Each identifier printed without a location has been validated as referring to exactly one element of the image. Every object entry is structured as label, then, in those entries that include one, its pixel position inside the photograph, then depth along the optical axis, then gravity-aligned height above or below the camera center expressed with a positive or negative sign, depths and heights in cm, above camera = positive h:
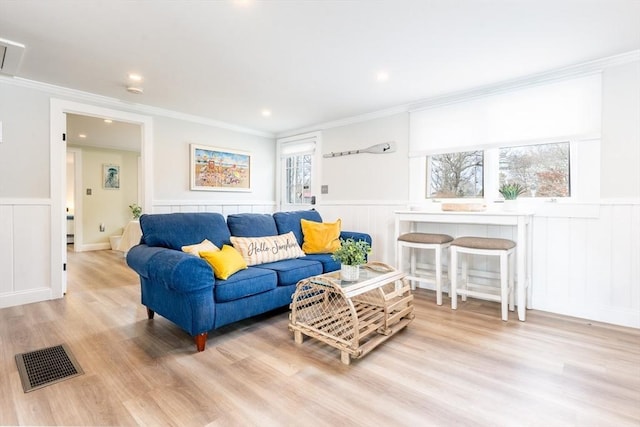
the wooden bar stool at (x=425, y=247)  316 -39
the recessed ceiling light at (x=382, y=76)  295 +129
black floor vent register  176 -97
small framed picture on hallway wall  689 +73
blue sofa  212 -52
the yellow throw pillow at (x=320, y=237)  349 -31
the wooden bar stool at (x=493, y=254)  275 -49
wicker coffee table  205 -84
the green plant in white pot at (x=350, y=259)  234 -37
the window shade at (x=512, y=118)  279 +94
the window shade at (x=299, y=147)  499 +104
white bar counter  276 -11
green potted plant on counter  303 +16
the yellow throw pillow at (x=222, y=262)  231 -40
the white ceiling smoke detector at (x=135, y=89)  326 +127
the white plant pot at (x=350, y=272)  235 -48
